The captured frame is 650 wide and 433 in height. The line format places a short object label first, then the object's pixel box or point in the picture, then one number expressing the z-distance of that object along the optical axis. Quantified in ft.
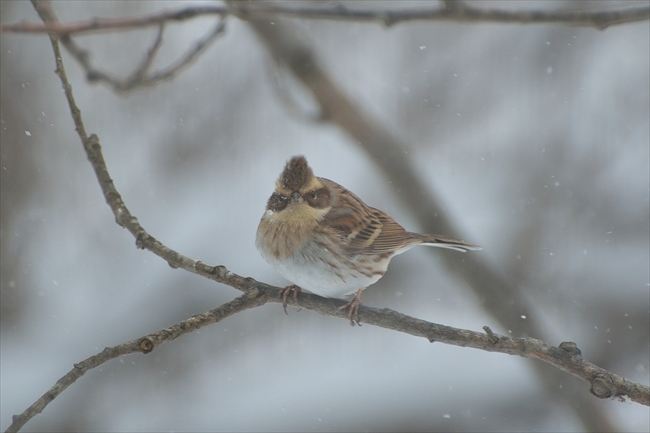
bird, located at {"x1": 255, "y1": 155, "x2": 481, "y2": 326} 25.22
